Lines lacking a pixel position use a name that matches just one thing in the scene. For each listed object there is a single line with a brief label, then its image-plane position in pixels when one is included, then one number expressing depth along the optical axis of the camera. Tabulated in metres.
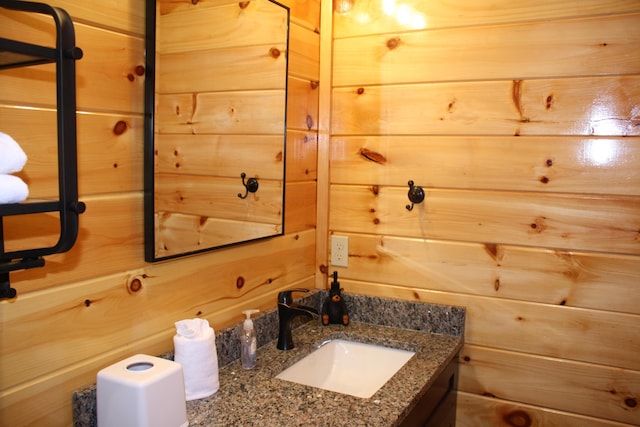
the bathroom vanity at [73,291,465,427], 1.23
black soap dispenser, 1.91
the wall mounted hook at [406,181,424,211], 1.84
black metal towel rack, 0.86
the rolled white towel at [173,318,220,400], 1.29
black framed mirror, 1.28
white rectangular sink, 1.67
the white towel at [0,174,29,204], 0.78
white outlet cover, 2.00
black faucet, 1.66
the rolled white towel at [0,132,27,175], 0.78
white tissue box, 1.04
